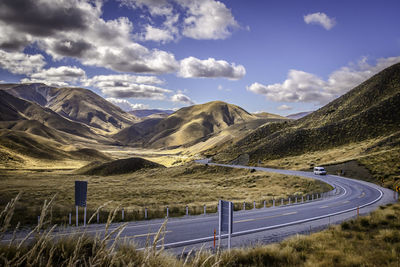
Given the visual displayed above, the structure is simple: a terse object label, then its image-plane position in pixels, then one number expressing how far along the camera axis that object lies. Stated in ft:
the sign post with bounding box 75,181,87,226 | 53.42
